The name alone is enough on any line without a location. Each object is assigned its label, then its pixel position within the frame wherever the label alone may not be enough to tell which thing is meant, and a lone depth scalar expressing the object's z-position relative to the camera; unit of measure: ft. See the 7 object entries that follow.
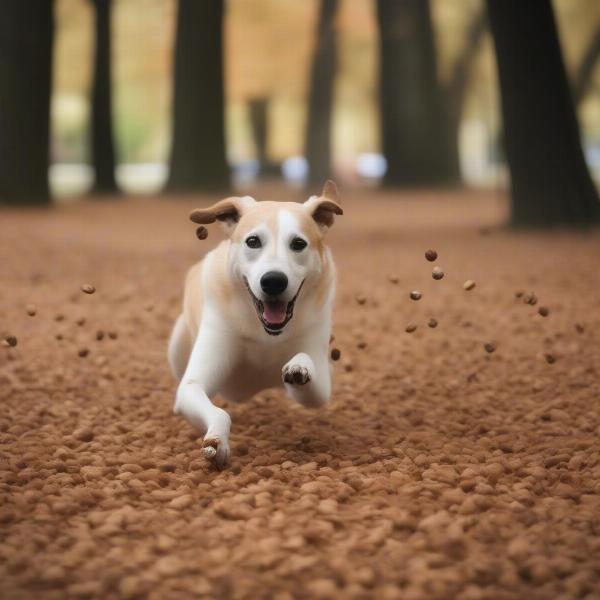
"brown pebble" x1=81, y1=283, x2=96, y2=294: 17.86
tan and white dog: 13.73
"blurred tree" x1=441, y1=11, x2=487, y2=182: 94.89
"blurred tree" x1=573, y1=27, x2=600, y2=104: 92.02
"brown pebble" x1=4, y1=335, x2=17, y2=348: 17.42
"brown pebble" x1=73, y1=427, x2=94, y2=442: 15.92
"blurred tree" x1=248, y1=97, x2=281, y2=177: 118.93
